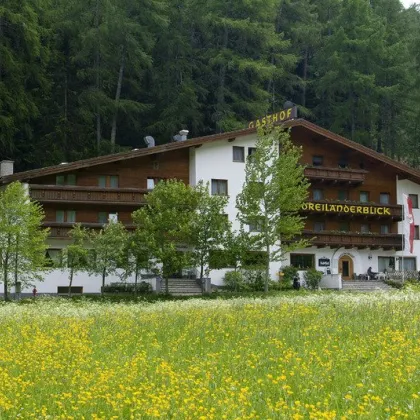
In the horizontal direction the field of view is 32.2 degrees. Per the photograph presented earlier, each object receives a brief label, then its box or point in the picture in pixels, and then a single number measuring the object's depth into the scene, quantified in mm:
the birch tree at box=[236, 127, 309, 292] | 43656
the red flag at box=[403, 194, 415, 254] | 53906
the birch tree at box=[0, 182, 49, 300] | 39812
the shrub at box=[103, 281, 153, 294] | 46688
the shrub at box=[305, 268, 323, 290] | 51750
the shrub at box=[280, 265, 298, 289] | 51531
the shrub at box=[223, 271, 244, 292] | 48031
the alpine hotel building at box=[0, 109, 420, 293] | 48156
